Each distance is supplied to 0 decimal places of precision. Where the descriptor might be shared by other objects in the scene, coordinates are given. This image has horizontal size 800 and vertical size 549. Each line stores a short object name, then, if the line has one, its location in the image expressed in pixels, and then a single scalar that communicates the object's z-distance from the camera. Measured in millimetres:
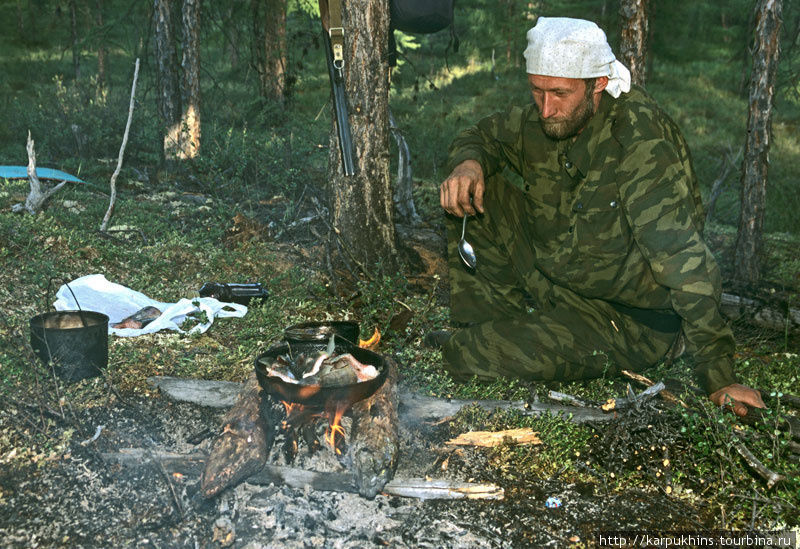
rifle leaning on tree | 4918
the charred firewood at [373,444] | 2854
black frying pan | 2955
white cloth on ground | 4797
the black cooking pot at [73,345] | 3764
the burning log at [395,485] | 2938
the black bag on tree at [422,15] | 4957
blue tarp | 8461
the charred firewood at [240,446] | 2785
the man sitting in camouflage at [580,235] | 3406
